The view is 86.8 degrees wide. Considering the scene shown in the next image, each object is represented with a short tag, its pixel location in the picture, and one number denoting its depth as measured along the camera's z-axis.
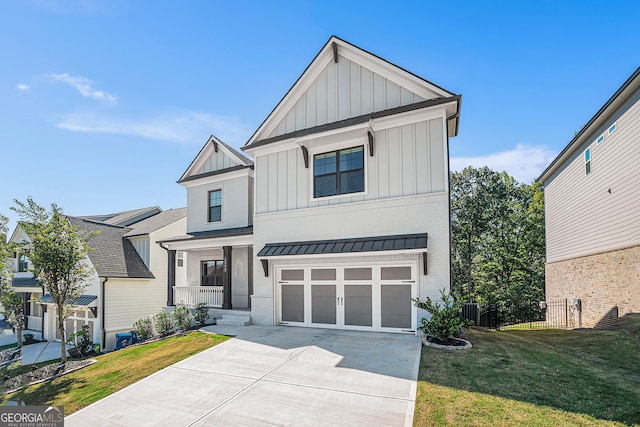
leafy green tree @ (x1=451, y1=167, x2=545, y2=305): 29.31
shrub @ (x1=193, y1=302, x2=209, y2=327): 13.30
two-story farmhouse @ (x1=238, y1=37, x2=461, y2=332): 10.27
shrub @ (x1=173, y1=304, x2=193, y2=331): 12.39
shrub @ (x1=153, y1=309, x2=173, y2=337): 12.66
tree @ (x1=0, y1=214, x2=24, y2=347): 14.85
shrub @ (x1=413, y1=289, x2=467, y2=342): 8.55
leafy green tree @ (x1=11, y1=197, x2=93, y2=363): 9.87
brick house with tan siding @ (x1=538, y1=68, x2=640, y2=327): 11.80
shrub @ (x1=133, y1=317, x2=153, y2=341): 13.67
